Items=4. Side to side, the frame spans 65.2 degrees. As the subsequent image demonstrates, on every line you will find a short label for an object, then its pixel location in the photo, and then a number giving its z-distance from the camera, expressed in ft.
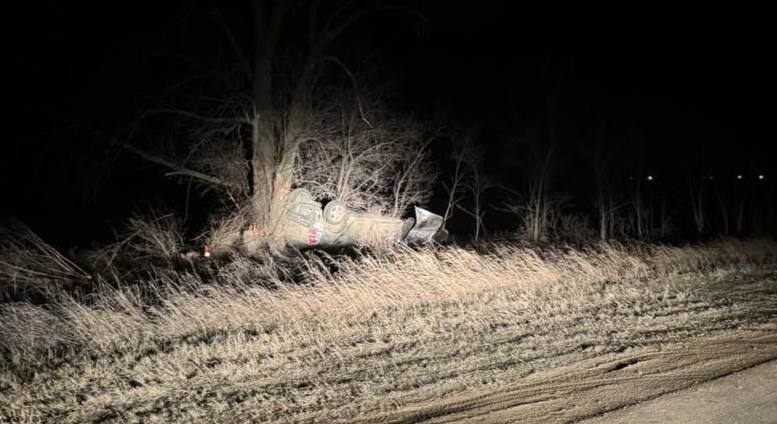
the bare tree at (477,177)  85.92
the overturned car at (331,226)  54.51
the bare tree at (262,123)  49.60
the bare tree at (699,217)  75.31
